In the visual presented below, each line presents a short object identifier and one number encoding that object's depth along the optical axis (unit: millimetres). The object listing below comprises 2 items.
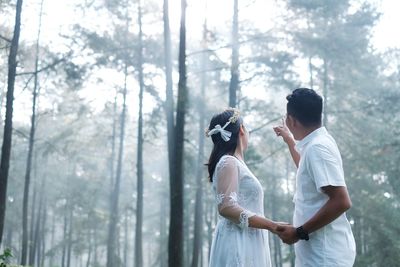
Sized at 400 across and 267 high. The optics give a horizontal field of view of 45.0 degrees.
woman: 3674
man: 3023
